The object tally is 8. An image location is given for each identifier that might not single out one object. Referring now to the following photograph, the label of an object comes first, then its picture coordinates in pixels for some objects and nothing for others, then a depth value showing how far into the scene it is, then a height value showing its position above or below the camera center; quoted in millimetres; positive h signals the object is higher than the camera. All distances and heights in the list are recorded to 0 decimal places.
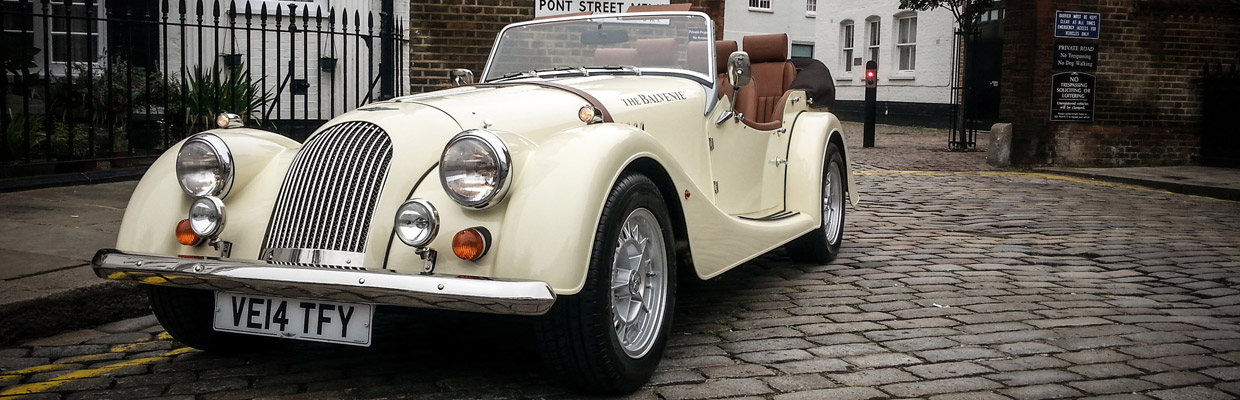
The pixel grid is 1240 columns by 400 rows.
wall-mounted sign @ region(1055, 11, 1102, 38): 12836 +1079
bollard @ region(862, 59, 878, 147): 18078 -92
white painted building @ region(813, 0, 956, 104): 25547 +1638
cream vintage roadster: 3248 -410
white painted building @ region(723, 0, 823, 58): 33938 +2799
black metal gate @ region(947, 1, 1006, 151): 22922 +984
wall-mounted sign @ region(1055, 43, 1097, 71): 12914 +708
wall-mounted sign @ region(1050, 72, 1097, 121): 12938 +228
